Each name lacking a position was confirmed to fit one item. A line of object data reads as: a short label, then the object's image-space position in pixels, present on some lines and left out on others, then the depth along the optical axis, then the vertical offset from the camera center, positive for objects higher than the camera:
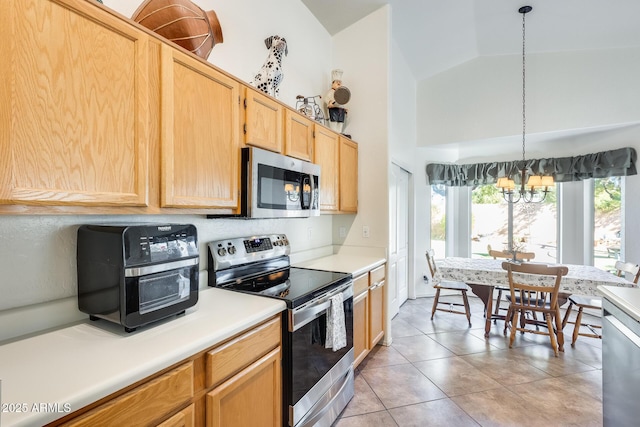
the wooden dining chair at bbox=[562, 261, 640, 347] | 2.95 -0.94
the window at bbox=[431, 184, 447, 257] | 4.96 -0.09
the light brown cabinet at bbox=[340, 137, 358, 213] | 2.80 +0.37
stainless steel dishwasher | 1.23 -0.70
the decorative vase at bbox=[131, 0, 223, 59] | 1.32 +0.88
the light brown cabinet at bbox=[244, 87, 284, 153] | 1.70 +0.56
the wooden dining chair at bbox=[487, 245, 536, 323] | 3.87 -0.56
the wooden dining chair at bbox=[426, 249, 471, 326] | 3.49 -0.91
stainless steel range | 1.49 -0.59
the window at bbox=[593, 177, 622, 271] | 3.82 -0.11
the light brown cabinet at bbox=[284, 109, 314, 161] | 2.03 +0.56
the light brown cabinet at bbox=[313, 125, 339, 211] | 2.43 +0.43
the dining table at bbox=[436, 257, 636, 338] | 2.78 -0.66
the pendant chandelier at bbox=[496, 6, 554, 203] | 3.02 +0.34
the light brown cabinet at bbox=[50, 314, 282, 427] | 0.83 -0.62
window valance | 3.54 +0.62
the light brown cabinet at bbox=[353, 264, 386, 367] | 2.30 -0.84
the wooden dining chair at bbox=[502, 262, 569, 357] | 2.76 -0.73
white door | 3.67 -0.32
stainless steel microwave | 1.67 +0.17
